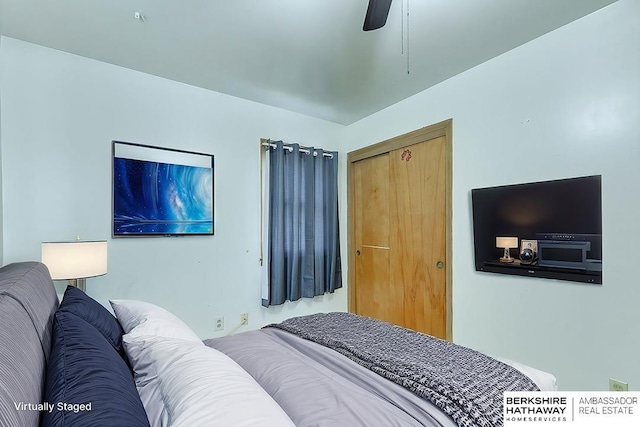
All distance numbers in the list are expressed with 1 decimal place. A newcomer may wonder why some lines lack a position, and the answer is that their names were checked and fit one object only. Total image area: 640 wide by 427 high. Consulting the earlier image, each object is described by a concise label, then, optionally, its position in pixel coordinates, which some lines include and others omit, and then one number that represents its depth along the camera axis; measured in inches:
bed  27.1
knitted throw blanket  40.4
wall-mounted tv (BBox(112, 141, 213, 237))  97.8
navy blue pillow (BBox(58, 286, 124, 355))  47.6
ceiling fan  52.4
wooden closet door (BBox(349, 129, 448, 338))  112.4
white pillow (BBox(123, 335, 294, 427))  27.1
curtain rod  129.2
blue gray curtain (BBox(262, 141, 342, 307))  128.5
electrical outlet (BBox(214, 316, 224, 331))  115.1
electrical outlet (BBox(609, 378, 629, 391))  68.6
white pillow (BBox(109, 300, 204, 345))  47.5
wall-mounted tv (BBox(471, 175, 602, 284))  74.1
